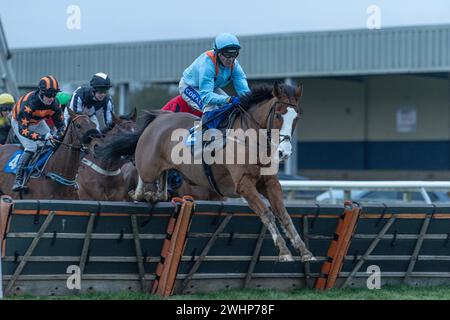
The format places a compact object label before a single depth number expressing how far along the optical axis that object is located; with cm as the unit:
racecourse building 2505
